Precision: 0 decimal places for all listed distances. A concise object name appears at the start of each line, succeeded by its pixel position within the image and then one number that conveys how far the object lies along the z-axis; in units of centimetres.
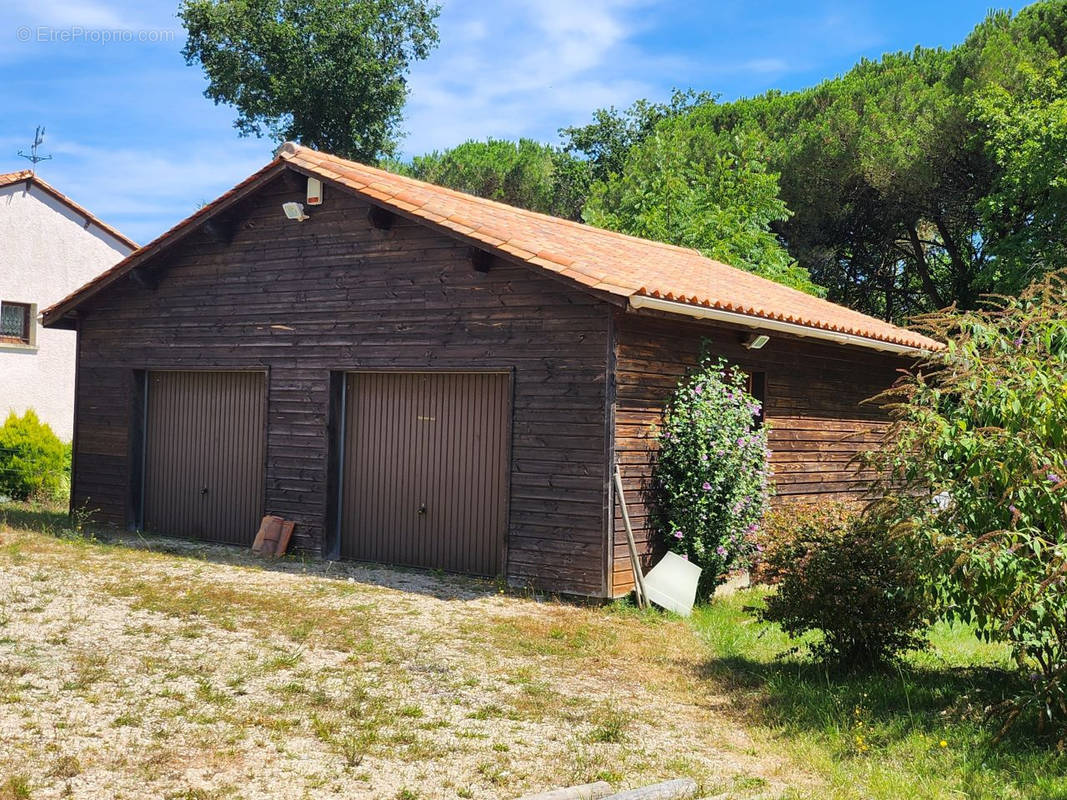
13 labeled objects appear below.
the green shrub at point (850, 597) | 662
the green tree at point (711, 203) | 2281
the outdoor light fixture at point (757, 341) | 1077
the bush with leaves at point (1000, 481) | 541
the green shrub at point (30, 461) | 1702
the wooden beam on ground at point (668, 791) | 450
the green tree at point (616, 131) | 3669
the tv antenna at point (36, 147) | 2184
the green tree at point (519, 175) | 3322
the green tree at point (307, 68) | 3225
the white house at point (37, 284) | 2056
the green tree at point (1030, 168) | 1848
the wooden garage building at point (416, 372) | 965
